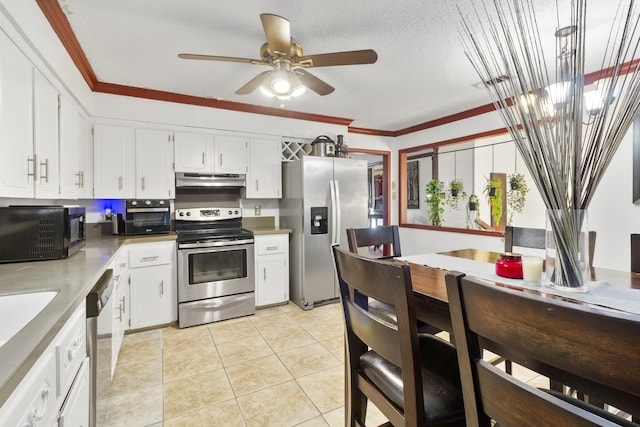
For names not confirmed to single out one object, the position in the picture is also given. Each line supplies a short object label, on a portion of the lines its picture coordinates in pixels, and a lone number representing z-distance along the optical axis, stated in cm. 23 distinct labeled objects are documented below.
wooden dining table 118
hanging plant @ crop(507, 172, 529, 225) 386
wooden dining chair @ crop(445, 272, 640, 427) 45
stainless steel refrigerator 349
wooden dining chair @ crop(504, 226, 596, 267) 197
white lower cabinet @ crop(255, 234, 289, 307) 343
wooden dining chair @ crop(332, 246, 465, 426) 86
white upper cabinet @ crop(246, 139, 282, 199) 362
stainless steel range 300
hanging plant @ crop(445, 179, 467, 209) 457
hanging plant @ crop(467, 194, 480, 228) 442
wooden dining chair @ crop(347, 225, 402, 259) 203
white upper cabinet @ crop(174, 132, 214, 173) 325
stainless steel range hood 325
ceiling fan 178
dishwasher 136
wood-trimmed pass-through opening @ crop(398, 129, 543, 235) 457
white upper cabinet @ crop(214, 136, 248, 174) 344
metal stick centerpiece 95
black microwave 166
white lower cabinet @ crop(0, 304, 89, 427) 70
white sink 109
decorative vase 110
